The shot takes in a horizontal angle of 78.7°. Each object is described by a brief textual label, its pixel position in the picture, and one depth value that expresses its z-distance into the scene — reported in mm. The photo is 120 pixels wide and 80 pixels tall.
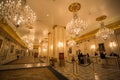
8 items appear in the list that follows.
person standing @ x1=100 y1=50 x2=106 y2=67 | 7508
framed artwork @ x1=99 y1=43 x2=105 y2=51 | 9258
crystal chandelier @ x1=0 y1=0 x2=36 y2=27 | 3959
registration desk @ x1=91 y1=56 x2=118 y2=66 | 7286
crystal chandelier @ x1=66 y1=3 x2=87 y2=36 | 5766
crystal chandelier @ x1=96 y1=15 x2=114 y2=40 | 6912
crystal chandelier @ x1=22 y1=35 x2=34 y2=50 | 13649
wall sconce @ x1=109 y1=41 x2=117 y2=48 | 8061
